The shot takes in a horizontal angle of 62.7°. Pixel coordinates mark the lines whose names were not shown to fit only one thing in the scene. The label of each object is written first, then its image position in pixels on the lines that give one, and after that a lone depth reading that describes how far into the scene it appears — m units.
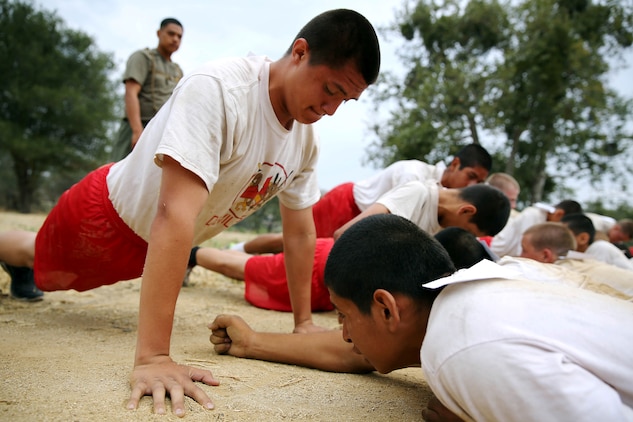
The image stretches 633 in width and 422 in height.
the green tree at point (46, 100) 16.94
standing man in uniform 3.97
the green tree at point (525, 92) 13.91
